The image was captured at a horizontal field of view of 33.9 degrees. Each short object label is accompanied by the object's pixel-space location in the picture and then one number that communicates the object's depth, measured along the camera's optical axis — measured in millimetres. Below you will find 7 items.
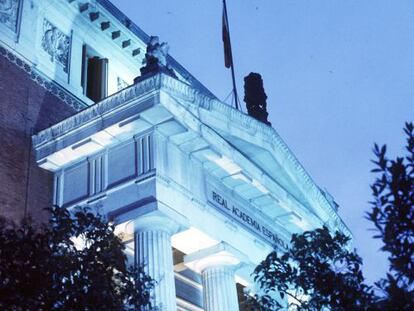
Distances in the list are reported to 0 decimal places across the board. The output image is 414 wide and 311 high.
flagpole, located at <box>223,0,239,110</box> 25403
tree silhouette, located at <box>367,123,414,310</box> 9172
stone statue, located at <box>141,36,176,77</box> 18719
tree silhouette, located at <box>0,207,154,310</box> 11453
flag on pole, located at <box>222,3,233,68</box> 27172
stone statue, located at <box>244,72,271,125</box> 23578
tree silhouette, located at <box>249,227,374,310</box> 12211
